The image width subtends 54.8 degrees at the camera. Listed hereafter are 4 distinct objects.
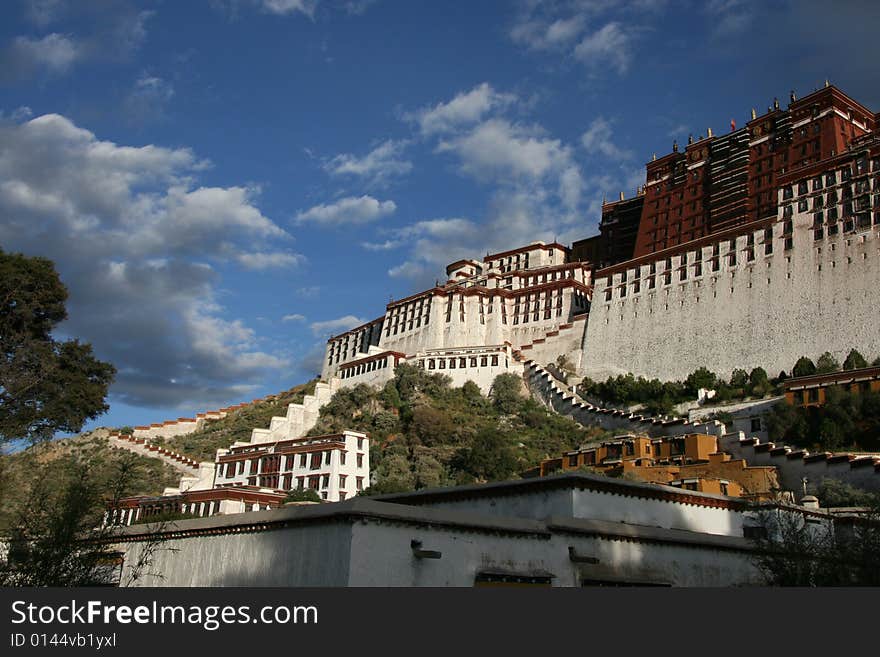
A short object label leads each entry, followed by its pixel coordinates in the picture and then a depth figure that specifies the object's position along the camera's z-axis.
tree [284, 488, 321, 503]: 48.44
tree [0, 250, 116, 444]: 32.81
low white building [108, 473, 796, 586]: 14.26
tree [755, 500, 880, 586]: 15.11
